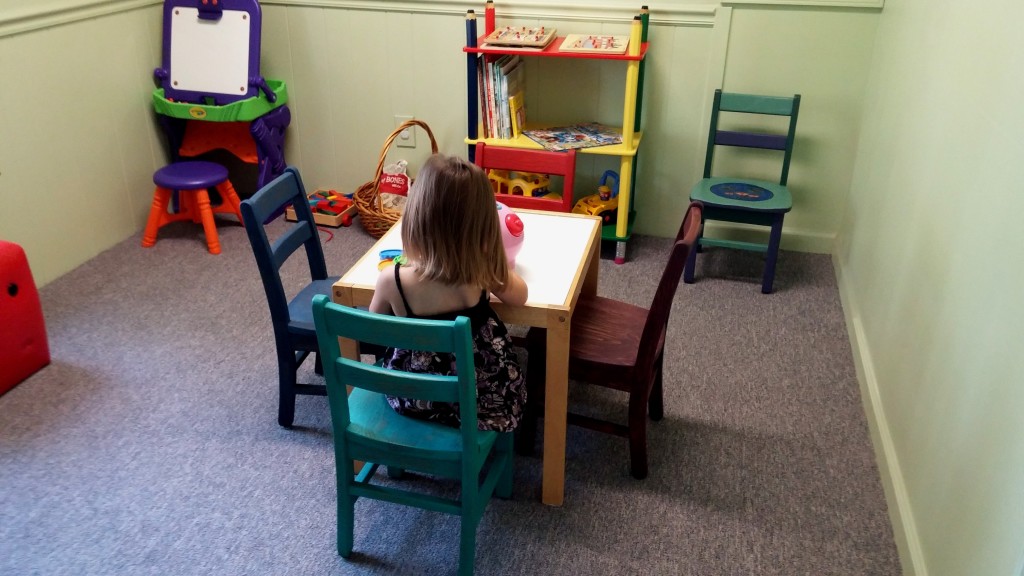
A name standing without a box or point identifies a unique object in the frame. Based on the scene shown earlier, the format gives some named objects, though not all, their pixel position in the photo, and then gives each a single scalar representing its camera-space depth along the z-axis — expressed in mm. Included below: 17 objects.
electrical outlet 3654
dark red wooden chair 1853
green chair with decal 2971
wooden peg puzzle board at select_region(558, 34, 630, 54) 3025
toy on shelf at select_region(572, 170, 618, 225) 3324
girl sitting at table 1572
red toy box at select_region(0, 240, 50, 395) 2350
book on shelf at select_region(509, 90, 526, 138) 3248
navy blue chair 1999
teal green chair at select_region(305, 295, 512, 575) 1484
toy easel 3367
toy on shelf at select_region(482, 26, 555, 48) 3051
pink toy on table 1952
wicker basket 3406
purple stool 3270
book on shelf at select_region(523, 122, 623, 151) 3174
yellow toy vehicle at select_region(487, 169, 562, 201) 3316
